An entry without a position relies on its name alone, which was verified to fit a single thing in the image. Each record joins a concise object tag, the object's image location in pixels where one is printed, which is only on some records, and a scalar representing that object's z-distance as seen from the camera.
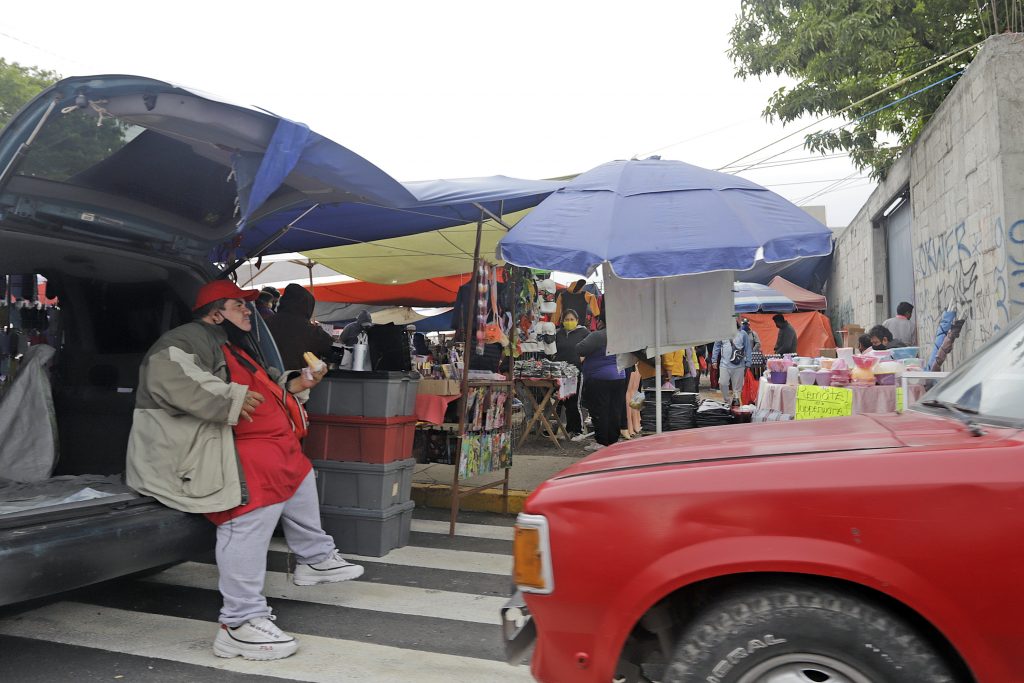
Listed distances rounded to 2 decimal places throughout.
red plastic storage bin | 5.53
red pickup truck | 2.08
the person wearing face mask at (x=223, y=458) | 3.99
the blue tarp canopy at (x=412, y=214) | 6.07
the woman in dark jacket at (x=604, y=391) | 9.58
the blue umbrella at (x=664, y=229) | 5.38
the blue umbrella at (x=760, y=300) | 16.58
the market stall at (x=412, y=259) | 5.63
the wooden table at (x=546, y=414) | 10.71
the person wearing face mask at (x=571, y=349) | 11.23
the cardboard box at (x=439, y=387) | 6.59
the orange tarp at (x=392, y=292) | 13.69
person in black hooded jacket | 6.09
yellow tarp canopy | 7.97
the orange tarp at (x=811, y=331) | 20.64
